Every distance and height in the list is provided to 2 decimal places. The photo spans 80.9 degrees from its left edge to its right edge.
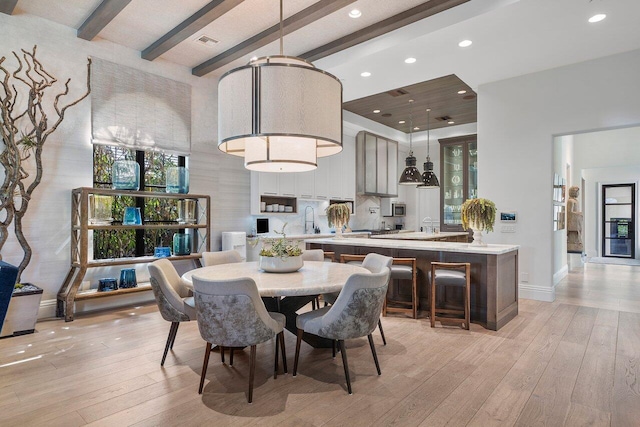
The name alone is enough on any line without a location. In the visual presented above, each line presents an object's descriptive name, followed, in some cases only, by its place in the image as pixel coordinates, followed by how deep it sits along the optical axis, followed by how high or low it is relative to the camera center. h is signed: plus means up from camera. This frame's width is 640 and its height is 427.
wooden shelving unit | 4.18 -0.49
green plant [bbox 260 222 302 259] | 3.07 -0.32
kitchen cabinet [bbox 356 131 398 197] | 8.41 +1.11
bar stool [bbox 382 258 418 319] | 4.19 -0.70
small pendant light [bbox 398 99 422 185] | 6.90 +0.70
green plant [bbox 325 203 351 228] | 5.70 -0.04
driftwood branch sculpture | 3.82 +0.91
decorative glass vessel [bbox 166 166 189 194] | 5.12 +0.45
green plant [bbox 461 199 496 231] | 4.29 -0.02
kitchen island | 3.88 -0.66
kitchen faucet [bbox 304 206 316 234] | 7.62 -0.14
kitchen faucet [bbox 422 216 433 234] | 8.45 -0.34
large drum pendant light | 2.17 +0.66
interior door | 9.56 -0.21
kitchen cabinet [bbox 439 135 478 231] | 8.59 +0.85
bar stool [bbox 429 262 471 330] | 3.84 -0.70
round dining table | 2.46 -0.49
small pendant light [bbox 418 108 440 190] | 7.25 +0.64
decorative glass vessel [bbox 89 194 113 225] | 4.41 +0.04
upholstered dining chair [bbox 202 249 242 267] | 3.74 -0.47
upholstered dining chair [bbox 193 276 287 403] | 2.20 -0.61
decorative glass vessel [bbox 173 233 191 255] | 5.12 -0.43
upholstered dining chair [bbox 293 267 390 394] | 2.36 -0.64
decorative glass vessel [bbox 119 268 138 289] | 4.64 -0.82
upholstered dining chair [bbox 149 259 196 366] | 2.76 -0.67
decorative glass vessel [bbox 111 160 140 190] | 4.58 +0.46
